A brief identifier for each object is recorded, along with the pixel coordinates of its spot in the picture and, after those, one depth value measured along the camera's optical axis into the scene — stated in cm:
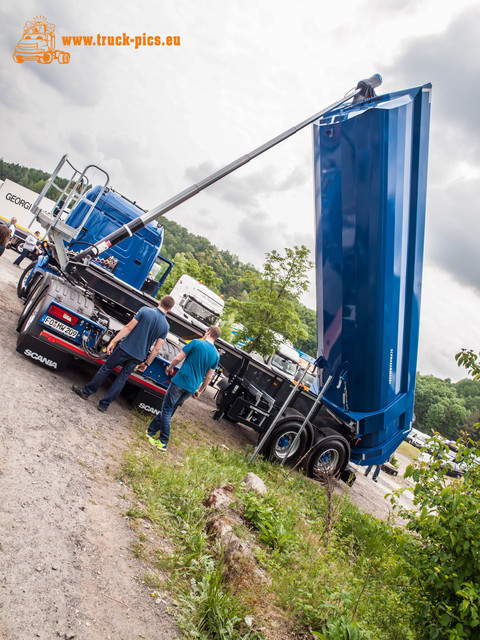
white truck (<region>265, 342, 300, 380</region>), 2197
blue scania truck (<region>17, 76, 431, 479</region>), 511
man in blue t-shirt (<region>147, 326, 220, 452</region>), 489
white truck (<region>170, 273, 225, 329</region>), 1344
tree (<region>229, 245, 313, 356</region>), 1505
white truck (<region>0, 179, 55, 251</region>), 2847
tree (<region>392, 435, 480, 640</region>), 226
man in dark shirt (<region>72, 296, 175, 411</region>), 496
